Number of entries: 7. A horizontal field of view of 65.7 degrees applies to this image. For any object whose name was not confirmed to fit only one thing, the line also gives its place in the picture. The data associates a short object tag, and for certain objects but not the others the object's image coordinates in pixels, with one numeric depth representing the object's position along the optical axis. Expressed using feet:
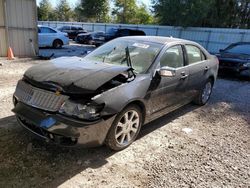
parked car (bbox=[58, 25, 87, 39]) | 62.27
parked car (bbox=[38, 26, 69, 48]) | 37.93
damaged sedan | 7.47
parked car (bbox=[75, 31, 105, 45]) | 47.52
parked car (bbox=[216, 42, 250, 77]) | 22.52
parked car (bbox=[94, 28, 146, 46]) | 44.73
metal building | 26.59
